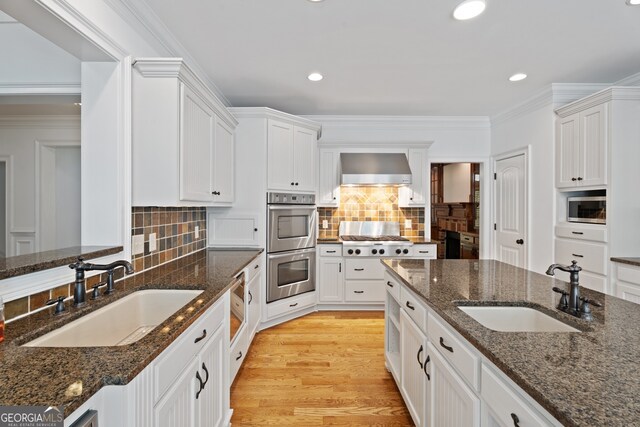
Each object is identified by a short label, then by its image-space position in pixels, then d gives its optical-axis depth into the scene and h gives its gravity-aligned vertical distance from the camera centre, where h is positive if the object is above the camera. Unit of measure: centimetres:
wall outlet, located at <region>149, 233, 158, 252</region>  223 -21
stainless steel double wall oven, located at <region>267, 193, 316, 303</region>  349 -37
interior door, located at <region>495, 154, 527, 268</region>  387 +4
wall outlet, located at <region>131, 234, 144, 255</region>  200 -20
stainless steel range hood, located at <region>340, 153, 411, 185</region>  410 +58
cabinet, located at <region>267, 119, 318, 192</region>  352 +67
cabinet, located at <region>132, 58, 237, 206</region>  196 +54
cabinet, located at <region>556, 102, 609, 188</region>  288 +65
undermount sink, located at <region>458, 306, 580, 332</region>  144 -49
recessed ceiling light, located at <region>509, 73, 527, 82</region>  309 +139
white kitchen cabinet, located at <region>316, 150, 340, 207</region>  436 +49
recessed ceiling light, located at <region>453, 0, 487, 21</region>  198 +135
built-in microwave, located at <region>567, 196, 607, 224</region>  290 +4
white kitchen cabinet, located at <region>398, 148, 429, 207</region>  434 +46
